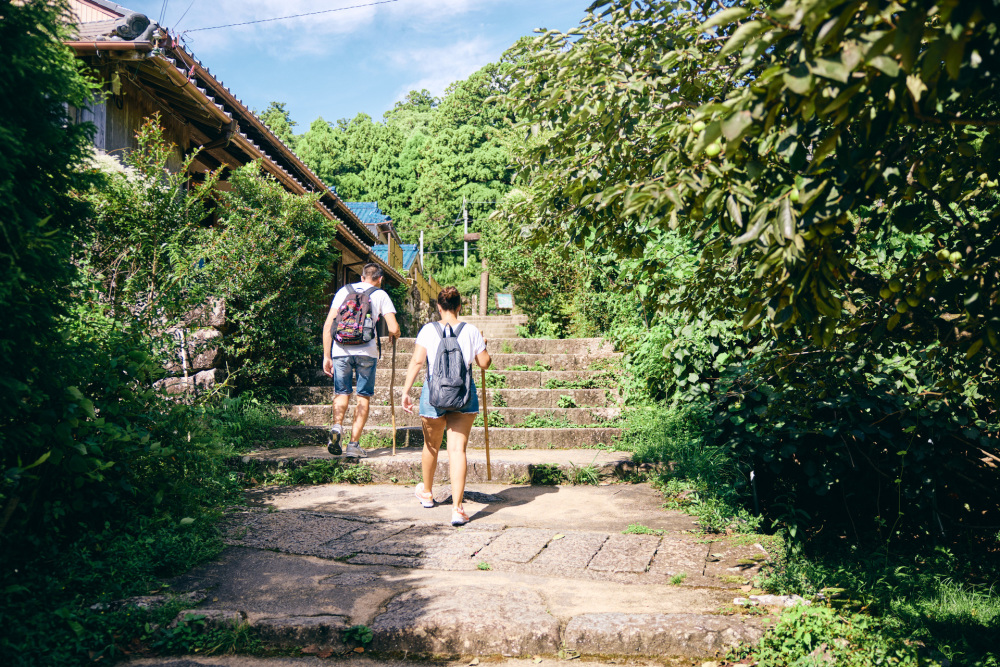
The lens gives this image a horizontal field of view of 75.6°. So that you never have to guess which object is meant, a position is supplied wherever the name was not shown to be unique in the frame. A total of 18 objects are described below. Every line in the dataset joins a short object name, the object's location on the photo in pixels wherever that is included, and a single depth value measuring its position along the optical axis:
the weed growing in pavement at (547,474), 6.11
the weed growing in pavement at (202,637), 2.97
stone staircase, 6.20
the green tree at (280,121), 41.44
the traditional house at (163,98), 6.64
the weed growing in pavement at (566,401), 8.35
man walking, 6.34
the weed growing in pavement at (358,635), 3.02
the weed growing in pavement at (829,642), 2.63
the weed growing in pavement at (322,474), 6.00
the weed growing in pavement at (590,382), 8.81
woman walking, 4.88
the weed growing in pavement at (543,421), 7.79
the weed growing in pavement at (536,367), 10.07
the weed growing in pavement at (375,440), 6.99
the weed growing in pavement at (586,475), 6.01
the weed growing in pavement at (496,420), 7.97
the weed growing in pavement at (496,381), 9.34
